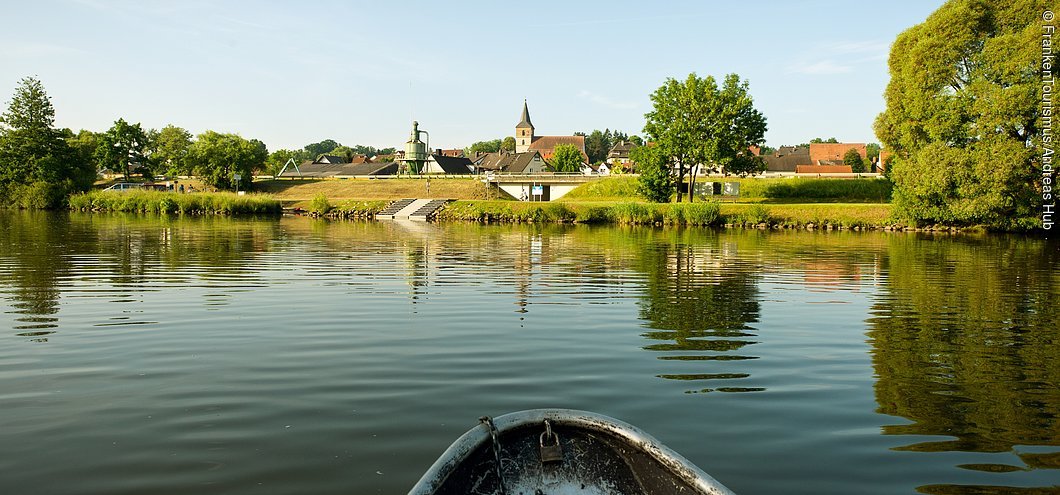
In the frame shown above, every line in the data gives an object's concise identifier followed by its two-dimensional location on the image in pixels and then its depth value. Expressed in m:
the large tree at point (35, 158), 81.56
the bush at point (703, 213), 59.44
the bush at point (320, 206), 76.69
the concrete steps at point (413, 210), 73.81
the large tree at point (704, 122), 68.69
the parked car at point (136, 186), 98.01
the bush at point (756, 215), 59.56
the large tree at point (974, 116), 43.25
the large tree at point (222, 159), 101.81
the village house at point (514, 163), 146.62
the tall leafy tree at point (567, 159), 138.75
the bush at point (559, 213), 66.25
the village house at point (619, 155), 182.38
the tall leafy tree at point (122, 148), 112.51
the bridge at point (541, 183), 94.88
